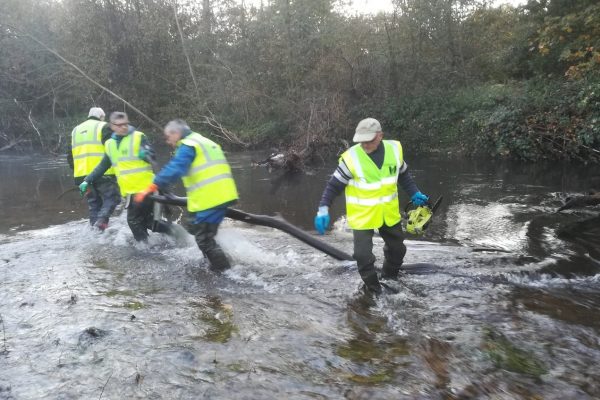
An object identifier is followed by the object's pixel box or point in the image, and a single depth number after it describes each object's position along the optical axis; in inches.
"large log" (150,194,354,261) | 231.8
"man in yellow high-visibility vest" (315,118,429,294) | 176.4
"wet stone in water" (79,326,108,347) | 148.2
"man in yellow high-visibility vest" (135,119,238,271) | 199.3
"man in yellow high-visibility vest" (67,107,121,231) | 292.2
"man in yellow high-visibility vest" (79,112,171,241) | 250.5
